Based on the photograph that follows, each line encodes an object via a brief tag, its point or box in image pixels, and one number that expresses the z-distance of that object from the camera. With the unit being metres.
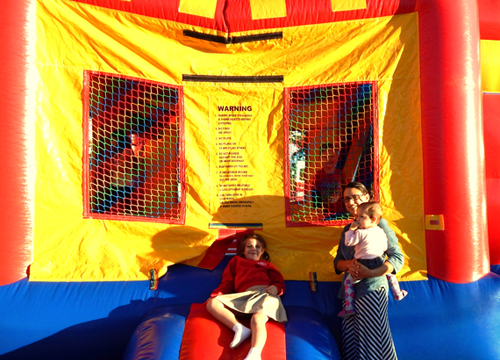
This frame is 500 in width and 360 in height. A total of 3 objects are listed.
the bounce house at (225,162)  2.99
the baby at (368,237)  2.67
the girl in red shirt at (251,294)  2.59
